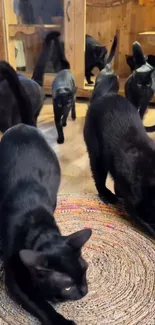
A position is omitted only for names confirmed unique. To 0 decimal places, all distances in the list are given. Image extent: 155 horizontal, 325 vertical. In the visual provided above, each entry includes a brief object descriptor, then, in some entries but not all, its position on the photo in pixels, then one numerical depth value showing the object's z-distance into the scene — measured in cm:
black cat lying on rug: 80
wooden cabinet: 259
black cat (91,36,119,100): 199
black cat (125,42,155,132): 201
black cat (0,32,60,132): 130
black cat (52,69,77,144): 199
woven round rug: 96
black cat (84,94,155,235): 123
